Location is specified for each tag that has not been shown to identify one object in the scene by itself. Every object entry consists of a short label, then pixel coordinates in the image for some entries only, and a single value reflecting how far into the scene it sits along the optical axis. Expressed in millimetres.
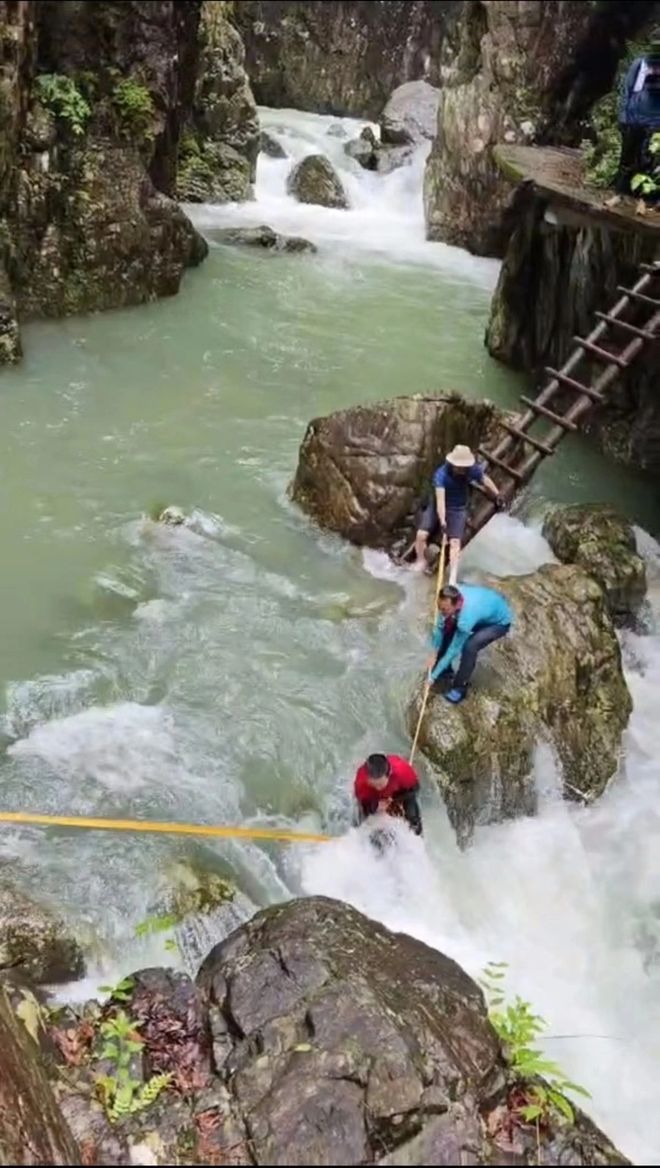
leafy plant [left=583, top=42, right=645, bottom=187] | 11711
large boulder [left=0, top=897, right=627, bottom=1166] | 3896
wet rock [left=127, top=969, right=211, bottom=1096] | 4410
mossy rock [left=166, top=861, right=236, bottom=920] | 6086
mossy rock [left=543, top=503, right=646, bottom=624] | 9445
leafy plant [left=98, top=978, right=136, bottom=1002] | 4887
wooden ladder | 9312
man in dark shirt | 8688
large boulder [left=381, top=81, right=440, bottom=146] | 27156
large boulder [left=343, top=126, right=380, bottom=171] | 26172
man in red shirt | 6406
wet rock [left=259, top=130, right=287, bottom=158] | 25797
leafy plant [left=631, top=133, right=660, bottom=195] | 10148
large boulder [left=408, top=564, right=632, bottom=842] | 7242
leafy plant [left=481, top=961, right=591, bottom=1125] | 4258
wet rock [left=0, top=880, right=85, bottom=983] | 5426
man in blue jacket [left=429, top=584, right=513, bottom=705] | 7156
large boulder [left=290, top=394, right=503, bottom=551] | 9703
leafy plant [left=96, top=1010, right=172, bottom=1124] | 4168
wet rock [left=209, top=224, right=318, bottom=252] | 20109
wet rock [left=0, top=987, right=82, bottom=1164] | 3531
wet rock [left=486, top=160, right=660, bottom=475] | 11195
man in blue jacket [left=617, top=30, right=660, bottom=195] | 10273
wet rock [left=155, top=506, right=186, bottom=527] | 10086
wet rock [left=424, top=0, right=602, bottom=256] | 19391
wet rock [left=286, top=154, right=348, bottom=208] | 24312
